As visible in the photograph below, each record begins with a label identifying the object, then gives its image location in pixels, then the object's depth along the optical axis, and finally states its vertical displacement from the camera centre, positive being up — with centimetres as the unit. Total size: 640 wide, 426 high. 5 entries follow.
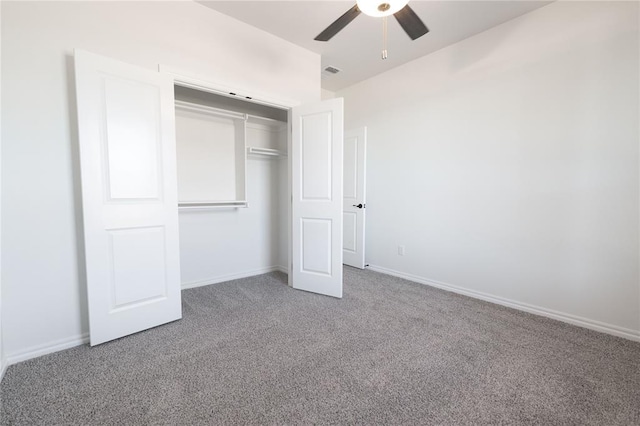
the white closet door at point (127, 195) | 193 +1
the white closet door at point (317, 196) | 290 +1
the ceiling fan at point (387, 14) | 164 +118
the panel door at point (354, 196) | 409 +1
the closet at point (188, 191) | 198 +6
